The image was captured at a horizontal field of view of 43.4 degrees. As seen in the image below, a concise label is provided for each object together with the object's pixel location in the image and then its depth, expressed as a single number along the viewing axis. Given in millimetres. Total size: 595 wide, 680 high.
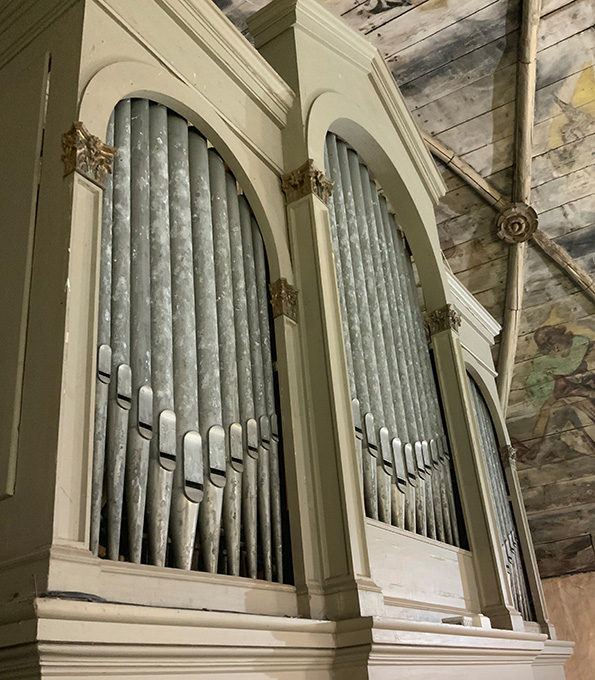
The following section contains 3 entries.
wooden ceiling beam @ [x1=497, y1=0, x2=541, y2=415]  7273
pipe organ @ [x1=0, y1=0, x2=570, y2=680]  2225
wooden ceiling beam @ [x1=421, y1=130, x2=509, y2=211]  8469
